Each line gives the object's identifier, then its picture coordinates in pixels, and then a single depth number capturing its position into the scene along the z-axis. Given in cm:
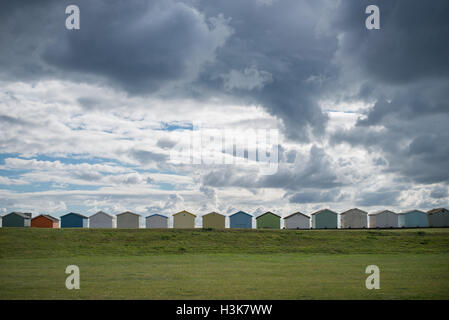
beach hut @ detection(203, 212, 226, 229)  9531
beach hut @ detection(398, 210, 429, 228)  10180
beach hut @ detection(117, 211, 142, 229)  9625
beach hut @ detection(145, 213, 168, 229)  9625
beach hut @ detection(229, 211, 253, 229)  9769
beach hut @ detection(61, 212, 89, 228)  9625
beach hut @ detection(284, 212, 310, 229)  9831
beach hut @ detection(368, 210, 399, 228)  10200
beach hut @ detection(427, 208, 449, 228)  10119
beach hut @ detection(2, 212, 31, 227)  9756
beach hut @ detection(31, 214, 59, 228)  9756
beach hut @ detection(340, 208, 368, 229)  10006
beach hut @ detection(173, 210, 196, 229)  9594
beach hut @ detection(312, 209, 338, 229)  9794
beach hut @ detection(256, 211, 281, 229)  9819
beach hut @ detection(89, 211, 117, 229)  9756
